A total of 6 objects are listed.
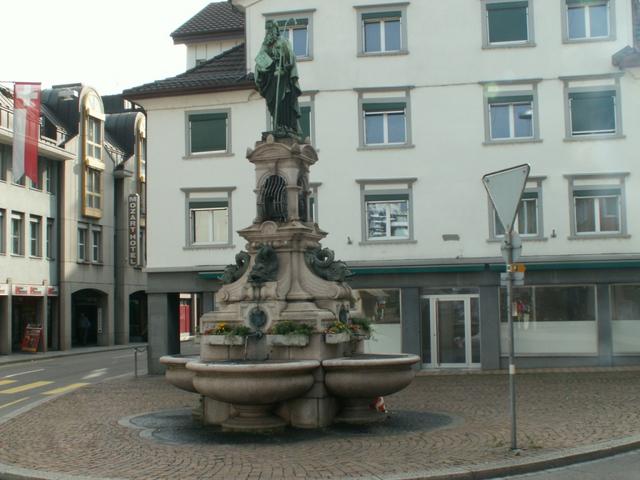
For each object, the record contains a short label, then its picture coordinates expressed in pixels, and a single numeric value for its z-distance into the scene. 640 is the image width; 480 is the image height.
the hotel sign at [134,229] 42.22
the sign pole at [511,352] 9.84
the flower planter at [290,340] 12.10
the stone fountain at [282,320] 11.27
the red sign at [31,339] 36.94
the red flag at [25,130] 34.28
